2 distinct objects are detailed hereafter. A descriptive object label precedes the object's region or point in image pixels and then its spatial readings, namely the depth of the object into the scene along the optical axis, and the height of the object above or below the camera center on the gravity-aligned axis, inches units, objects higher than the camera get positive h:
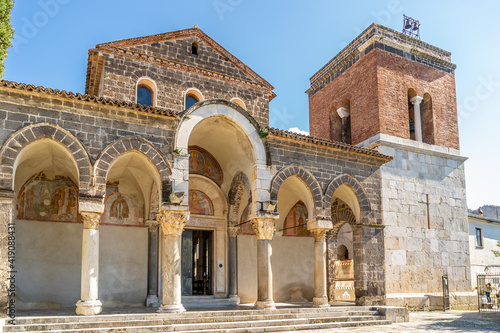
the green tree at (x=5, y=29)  548.1 +250.6
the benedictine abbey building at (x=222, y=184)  424.5 +62.5
